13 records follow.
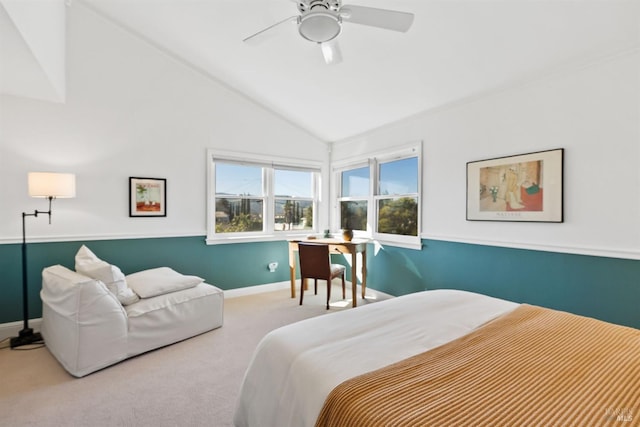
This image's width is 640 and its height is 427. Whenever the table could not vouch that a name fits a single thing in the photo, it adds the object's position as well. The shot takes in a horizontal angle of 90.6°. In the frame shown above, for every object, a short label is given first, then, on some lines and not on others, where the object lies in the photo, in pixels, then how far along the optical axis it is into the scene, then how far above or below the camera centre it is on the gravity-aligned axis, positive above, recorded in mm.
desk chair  3754 -636
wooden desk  3895 -491
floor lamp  2740 +155
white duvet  1106 -549
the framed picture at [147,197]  3590 +160
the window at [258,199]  4227 +185
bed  889 -548
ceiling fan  1887 +1185
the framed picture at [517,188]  2584 +229
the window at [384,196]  3887 +224
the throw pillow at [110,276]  2559 -540
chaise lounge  2295 -848
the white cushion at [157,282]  2853 -681
